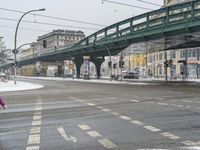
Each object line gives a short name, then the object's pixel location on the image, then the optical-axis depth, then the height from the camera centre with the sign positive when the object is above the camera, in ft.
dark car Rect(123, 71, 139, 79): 314.30 -6.30
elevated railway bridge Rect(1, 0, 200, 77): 145.07 +13.89
